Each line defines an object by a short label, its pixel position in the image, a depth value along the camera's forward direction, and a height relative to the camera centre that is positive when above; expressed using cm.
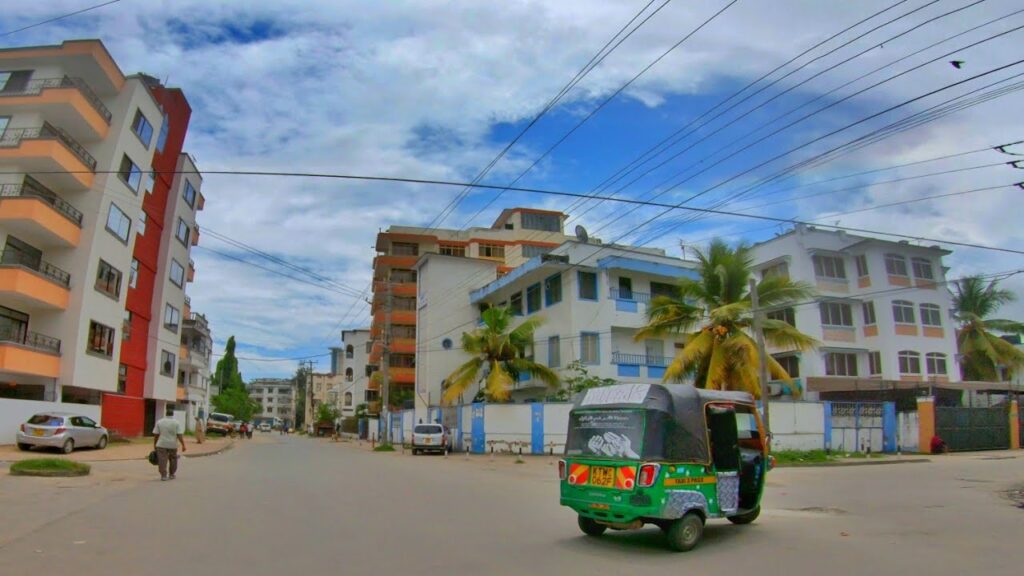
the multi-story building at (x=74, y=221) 2773 +810
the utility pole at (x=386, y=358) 4191 +298
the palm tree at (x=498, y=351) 3634 +294
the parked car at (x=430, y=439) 3469 -168
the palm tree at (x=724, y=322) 2608 +326
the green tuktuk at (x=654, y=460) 827 -72
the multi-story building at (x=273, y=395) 18612 +313
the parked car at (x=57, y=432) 2302 -84
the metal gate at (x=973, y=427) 3073 -117
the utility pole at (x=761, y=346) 2381 +201
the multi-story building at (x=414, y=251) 6103 +1430
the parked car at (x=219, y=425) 5941 -159
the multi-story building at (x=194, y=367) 5722 +359
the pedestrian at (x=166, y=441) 1631 -81
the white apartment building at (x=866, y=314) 3844 +507
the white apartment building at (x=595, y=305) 3588 +542
